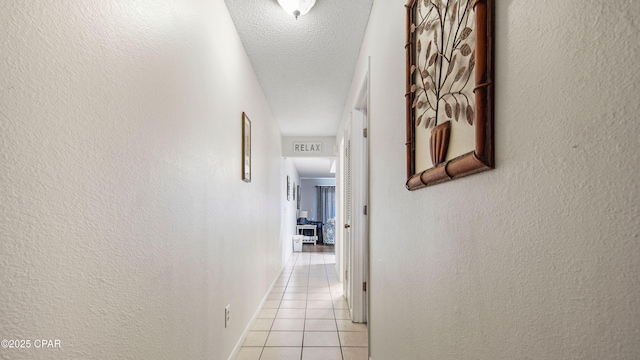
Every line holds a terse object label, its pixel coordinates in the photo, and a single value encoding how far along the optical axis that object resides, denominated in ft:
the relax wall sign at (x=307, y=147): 19.61
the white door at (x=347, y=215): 11.94
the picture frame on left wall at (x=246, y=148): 8.71
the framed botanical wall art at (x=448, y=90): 2.35
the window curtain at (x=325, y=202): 40.96
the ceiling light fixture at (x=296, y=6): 6.62
